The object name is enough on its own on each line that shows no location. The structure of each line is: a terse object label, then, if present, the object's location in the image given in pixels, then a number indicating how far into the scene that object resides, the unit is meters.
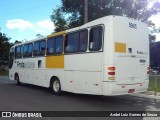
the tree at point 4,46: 28.98
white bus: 5.80
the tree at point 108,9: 15.18
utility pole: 10.29
